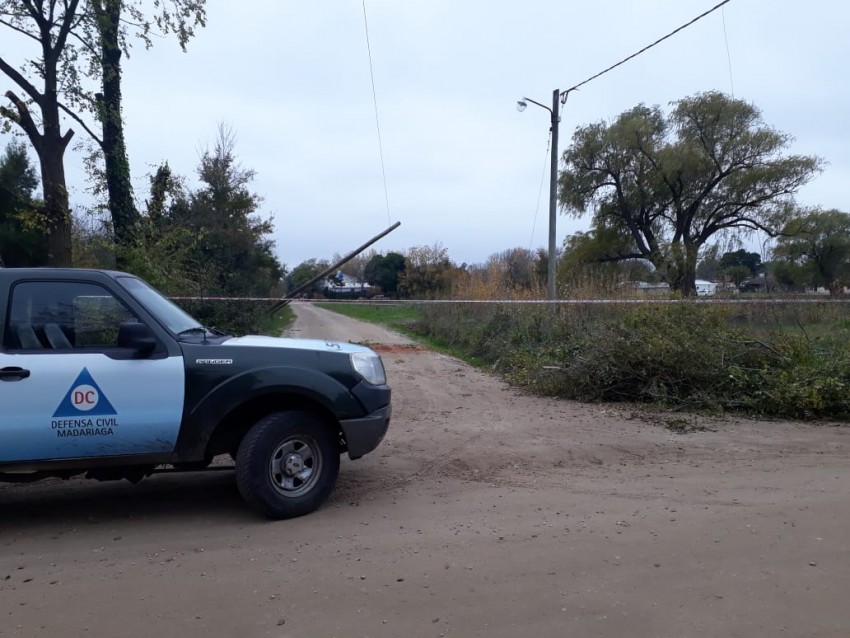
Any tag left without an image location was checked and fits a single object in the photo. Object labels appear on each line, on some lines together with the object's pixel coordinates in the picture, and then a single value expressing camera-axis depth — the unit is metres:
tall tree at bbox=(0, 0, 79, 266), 14.13
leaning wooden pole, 16.16
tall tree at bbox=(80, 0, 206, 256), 14.70
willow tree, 35.16
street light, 18.45
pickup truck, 5.11
